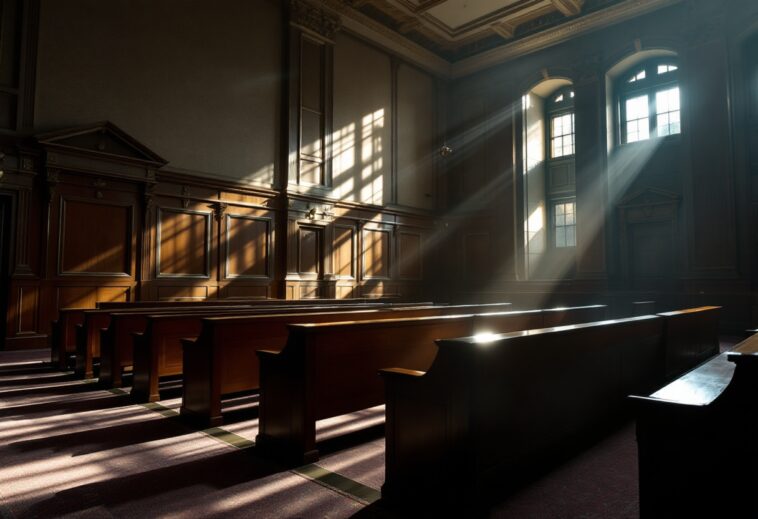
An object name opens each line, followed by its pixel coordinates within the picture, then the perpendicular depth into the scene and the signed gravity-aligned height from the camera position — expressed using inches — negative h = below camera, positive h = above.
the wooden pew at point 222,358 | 135.3 -19.0
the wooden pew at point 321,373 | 110.6 -19.5
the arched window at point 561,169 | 505.0 +120.4
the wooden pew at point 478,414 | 84.8 -22.8
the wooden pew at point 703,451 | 68.0 -22.0
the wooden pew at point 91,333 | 199.9 -18.0
